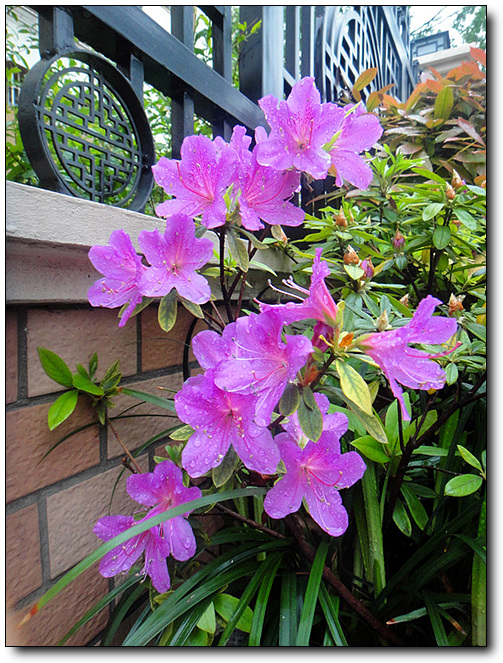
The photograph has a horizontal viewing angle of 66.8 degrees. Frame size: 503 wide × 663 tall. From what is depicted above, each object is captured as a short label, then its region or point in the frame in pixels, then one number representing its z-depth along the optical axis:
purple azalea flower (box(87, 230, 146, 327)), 0.57
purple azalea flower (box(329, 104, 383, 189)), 0.59
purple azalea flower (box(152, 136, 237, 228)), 0.56
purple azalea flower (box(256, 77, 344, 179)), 0.55
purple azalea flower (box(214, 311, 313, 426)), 0.46
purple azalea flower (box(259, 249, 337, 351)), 0.46
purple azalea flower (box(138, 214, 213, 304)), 0.55
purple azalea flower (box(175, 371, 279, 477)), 0.50
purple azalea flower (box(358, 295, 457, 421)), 0.48
